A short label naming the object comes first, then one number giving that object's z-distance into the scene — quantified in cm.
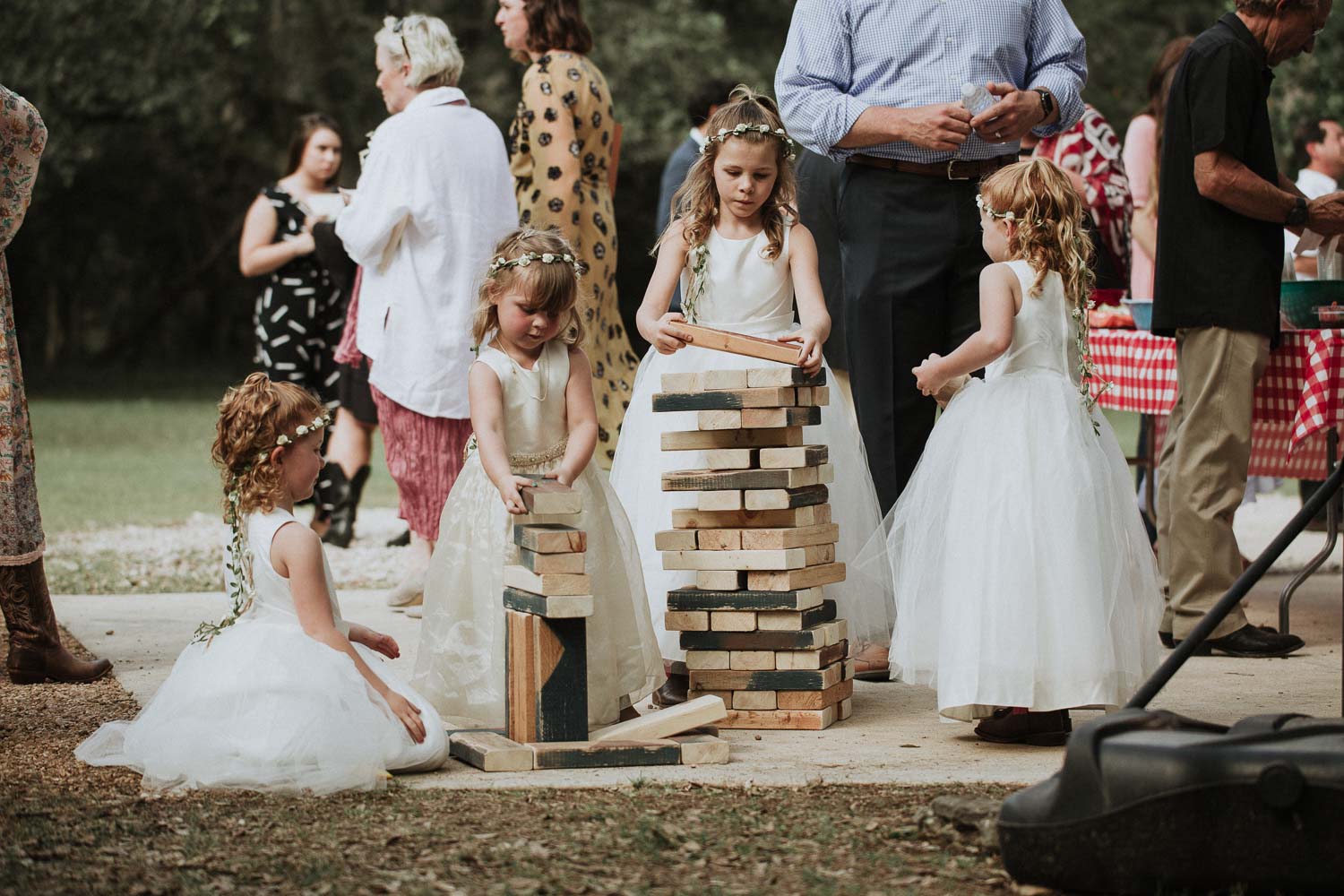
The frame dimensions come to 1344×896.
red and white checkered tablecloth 564
